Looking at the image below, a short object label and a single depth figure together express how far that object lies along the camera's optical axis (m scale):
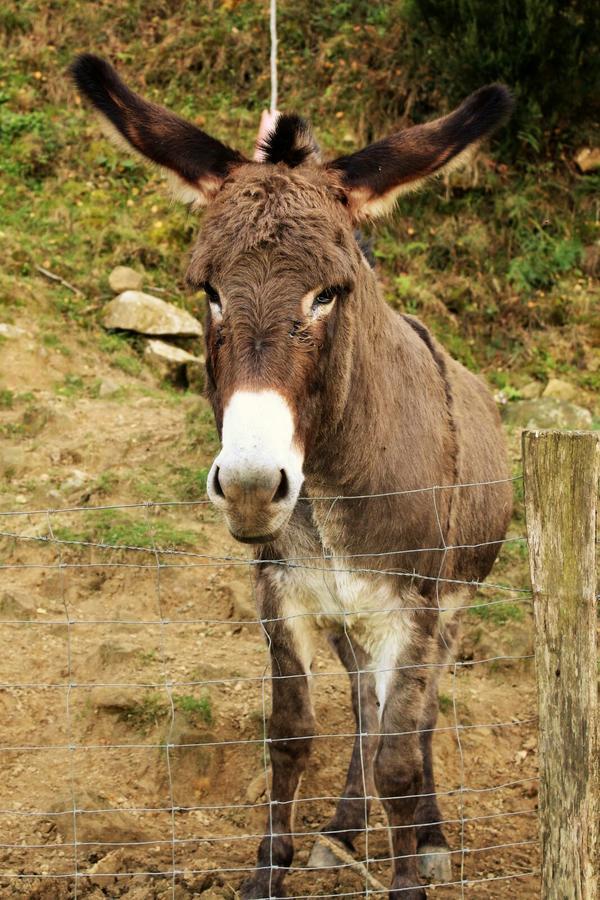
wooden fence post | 4.96
